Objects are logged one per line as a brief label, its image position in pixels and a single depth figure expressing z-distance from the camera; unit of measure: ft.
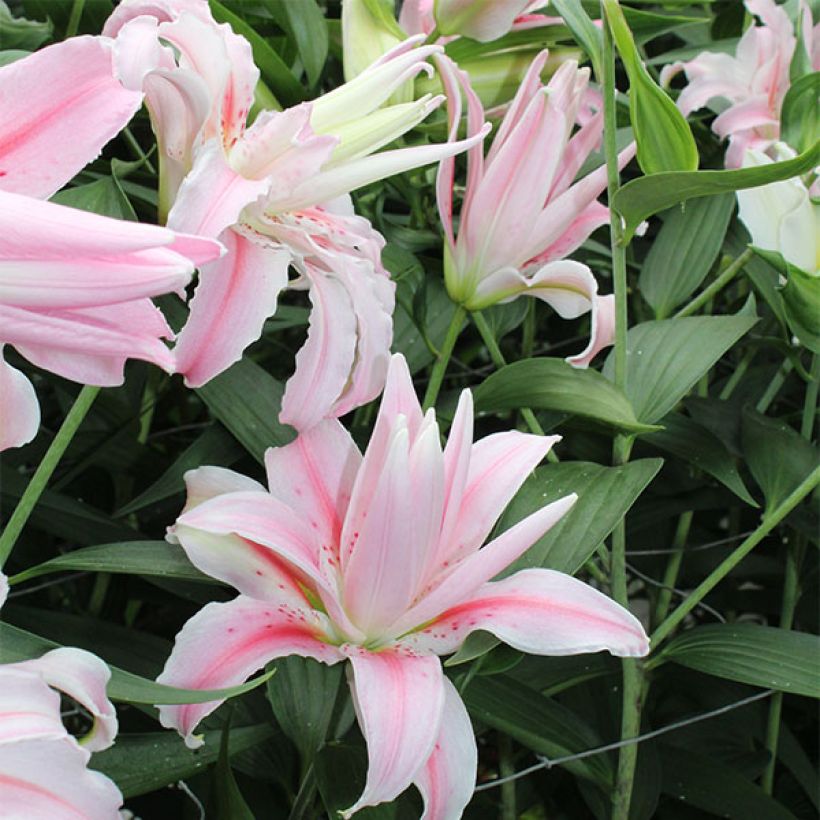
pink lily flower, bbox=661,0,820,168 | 3.95
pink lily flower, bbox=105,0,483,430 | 2.92
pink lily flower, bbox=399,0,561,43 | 3.52
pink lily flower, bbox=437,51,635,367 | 3.35
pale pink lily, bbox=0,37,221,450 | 2.47
